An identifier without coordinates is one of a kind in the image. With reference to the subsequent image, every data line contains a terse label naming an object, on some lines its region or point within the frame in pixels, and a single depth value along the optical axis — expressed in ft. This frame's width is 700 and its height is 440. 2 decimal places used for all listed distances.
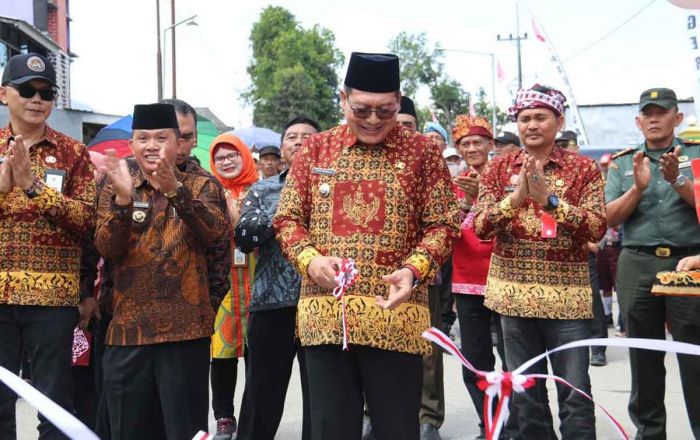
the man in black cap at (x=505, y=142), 24.72
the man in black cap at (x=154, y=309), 12.65
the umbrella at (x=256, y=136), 38.86
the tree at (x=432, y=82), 220.64
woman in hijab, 19.34
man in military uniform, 16.43
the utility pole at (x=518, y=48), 152.41
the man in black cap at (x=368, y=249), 11.16
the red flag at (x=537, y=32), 65.04
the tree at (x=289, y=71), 179.63
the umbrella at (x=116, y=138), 24.50
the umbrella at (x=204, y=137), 33.96
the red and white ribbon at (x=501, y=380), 9.19
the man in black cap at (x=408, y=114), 19.22
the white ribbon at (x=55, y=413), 7.47
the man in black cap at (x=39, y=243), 13.32
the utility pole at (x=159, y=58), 91.97
